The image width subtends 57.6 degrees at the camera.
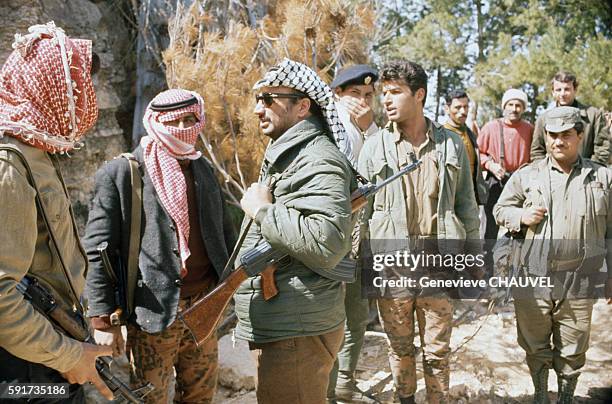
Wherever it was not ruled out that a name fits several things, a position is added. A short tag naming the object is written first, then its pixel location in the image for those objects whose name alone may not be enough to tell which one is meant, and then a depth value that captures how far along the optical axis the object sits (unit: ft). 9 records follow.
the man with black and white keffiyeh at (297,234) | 6.37
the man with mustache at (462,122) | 17.63
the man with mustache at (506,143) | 19.08
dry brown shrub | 15.49
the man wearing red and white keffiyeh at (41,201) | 5.06
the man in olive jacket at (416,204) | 10.89
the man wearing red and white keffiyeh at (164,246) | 8.34
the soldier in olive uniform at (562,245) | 11.34
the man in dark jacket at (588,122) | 16.10
